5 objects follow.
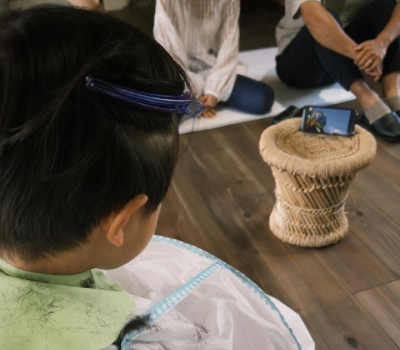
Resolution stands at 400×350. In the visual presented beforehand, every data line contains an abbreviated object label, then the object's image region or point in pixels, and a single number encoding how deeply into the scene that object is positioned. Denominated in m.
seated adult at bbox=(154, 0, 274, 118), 1.83
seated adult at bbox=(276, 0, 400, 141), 1.68
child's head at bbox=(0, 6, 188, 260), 0.44
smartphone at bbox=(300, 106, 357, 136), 1.27
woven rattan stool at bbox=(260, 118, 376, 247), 1.09
